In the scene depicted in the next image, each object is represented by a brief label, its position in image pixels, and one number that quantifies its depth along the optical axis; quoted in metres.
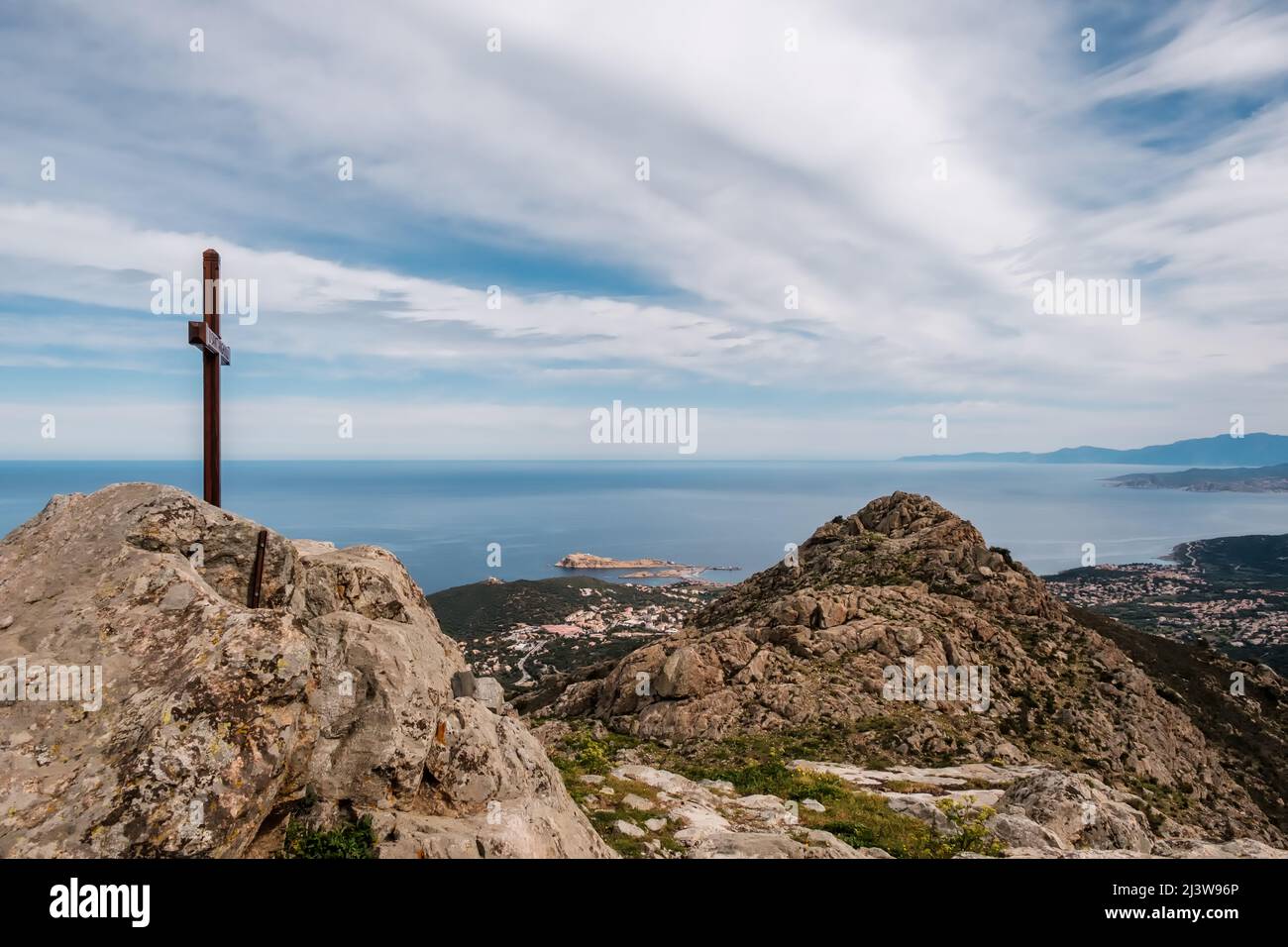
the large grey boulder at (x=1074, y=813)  14.78
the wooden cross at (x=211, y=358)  12.10
